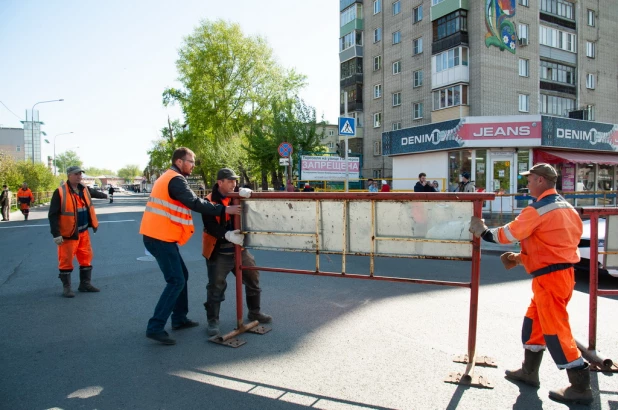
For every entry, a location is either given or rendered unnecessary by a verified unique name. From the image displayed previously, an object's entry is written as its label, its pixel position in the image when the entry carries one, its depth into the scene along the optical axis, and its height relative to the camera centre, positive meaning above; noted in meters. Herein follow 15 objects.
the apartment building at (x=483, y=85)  21.61 +7.11
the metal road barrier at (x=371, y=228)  3.72 -0.37
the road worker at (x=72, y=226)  6.33 -0.53
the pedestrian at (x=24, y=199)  20.55 -0.44
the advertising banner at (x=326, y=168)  19.44 +0.89
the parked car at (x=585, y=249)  7.05 -0.97
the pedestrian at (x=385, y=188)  18.30 +0.01
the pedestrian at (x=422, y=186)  13.55 +0.06
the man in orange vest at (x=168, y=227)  4.37 -0.38
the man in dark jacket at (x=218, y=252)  4.69 -0.67
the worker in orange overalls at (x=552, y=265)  3.18 -0.56
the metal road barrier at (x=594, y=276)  3.89 -0.79
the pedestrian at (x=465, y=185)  13.84 +0.09
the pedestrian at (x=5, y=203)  20.89 -0.64
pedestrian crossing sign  13.62 +1.90
